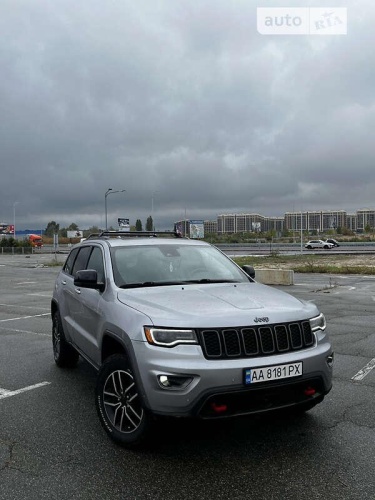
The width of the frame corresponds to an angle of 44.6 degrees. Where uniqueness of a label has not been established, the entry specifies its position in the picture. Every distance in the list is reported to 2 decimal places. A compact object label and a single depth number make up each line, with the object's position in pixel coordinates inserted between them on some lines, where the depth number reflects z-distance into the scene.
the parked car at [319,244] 73.50
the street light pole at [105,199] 51.79
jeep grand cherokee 3.27
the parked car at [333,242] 77.47
